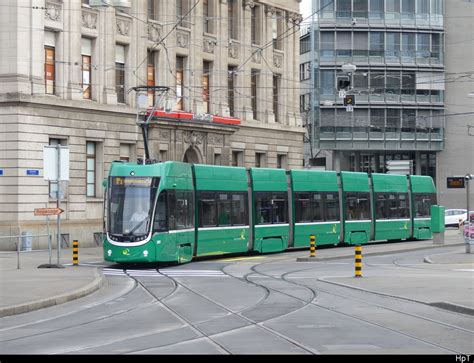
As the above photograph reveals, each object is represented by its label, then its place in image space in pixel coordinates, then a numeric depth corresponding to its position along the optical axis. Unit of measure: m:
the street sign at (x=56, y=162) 28.69
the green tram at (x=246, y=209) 30.75
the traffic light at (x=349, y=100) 39.38
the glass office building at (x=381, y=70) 83.50
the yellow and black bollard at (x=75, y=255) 31.99
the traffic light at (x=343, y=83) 38.79
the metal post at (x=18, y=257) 29.97
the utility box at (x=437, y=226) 48.38
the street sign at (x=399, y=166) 57.19
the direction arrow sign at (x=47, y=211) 29.52
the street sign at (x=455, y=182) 42.72
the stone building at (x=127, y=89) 42.53
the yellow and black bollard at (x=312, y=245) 37.19
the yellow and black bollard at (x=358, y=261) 26.65
